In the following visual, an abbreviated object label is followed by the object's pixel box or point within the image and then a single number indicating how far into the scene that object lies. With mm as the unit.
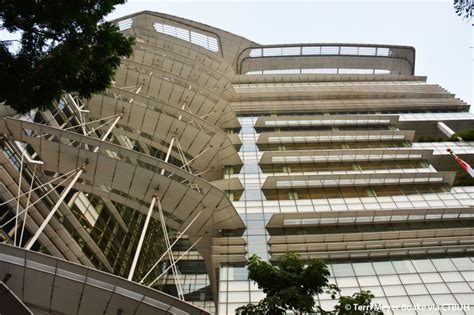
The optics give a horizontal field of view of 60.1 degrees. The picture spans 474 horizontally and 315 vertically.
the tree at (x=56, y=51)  9469
